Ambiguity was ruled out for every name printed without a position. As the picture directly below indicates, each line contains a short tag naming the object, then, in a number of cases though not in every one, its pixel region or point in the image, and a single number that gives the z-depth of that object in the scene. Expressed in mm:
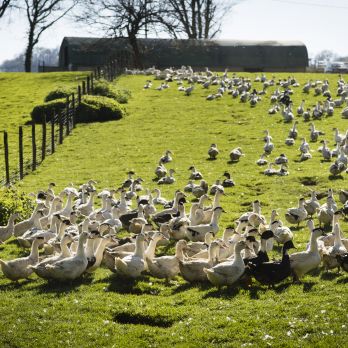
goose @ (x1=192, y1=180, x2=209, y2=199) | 26031
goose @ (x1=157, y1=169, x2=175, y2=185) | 28719
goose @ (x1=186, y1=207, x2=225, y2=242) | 19156
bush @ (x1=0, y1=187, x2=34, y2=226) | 22469
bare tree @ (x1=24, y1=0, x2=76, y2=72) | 89562
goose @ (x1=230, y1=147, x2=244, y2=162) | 32781
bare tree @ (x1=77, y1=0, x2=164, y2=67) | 76312
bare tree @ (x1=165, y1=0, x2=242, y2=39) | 87000
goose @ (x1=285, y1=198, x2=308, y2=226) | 21047
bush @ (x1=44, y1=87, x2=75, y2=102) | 49228
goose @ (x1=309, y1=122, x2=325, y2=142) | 36438
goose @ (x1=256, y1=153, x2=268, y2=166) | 31359
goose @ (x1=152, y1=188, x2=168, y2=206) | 24728
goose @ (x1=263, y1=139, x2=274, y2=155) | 33781
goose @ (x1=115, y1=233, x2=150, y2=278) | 15750
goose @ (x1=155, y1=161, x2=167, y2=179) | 29809
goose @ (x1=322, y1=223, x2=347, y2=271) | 15789
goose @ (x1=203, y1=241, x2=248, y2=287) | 14820
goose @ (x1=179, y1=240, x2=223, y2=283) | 15531
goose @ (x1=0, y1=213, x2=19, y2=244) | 20328
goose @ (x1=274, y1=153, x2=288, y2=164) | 30719
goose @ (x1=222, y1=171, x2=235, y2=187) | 27266
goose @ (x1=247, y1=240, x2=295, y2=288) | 14820
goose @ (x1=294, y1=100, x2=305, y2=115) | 43531
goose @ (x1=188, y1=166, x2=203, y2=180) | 29094
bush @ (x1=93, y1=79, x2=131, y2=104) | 50344
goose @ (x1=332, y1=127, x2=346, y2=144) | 34494
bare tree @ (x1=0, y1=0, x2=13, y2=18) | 84188
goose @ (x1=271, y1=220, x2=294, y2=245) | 18328
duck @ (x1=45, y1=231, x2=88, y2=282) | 15625
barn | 83750
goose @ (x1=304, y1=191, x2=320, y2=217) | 21922
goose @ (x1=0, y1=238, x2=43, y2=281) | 16047
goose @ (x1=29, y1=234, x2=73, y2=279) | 15844
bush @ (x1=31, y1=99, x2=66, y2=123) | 45031
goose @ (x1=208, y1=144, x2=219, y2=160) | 33781
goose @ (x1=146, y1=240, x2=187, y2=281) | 15938
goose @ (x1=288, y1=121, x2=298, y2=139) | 36750
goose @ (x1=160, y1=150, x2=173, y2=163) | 33072
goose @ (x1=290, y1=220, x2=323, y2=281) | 15320
